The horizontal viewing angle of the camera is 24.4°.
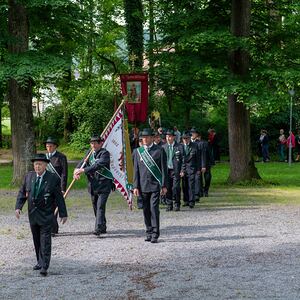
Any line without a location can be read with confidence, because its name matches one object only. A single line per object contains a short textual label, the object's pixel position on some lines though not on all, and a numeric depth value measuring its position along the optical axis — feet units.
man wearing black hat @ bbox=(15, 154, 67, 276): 30.35
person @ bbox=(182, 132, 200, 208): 55.21
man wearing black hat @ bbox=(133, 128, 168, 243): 38.34
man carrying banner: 39.86
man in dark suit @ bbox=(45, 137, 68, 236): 40.24
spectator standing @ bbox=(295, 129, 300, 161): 119.36
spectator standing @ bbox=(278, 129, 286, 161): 119.24
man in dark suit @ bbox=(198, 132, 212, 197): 59.26
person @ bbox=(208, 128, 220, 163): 112.16
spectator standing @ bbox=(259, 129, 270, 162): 117.70
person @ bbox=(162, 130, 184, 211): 52.95
